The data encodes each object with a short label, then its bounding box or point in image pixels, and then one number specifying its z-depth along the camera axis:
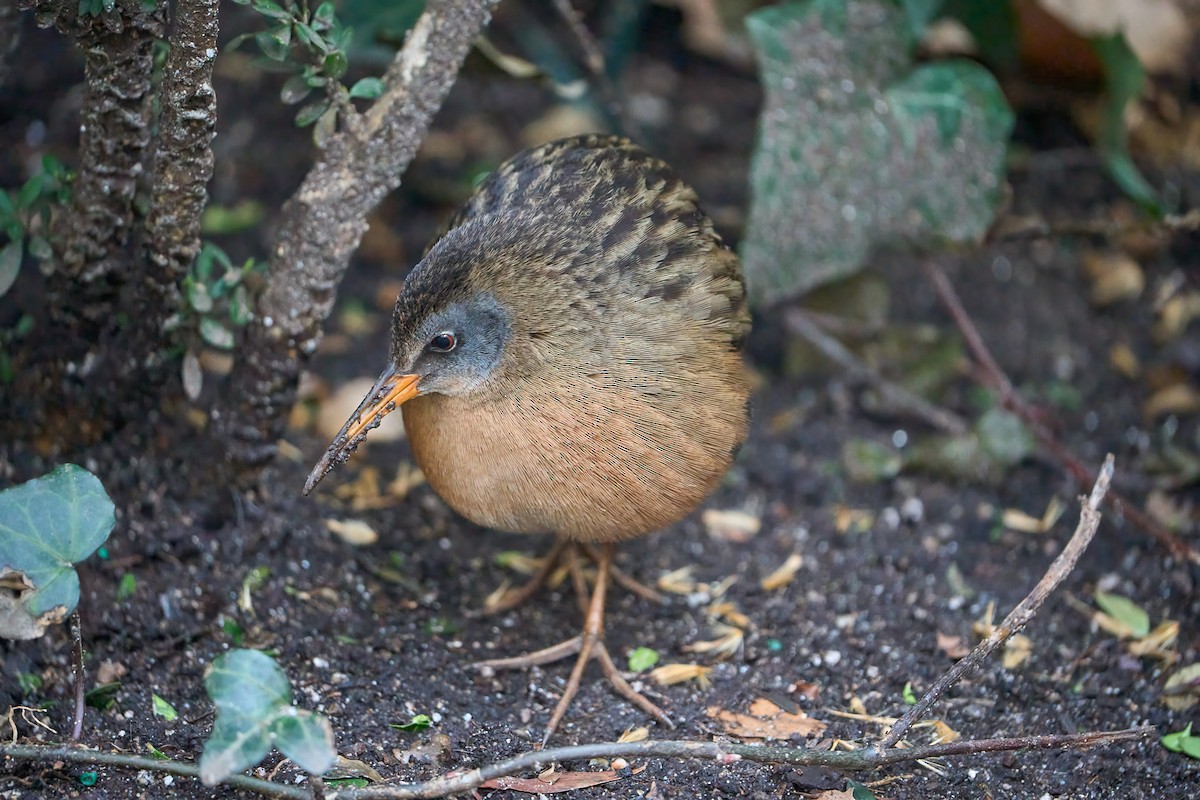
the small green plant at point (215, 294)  6.12
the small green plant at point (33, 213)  5.89
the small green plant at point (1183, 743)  5.89
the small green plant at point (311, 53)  5.48
